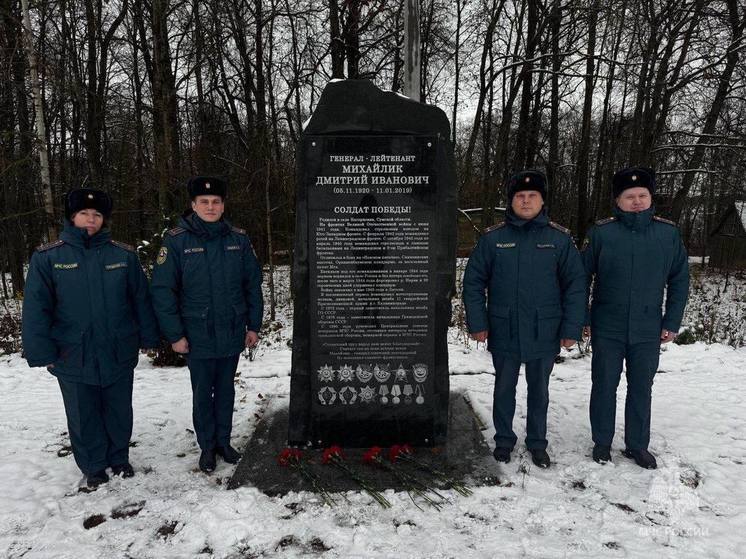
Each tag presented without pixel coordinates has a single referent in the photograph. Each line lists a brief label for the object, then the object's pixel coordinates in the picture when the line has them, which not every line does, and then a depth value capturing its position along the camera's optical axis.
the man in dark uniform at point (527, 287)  3.31
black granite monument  3.44
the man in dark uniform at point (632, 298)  3.28
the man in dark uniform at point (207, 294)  3.24
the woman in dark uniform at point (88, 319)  3.00
